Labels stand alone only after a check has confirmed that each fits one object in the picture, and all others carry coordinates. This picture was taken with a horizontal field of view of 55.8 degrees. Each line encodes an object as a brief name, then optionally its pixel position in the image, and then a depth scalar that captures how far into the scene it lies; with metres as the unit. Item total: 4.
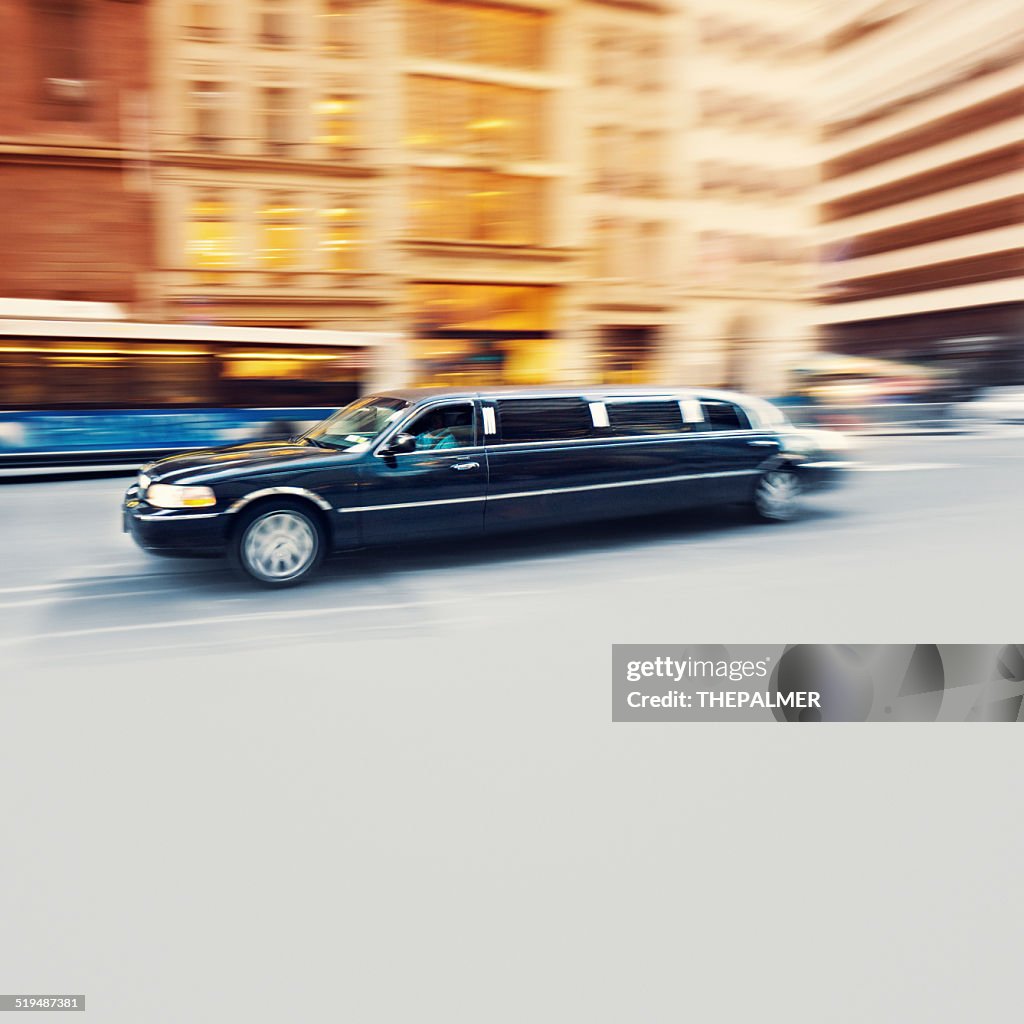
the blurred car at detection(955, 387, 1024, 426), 22.69
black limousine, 6.35
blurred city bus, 13.83
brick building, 21.77
